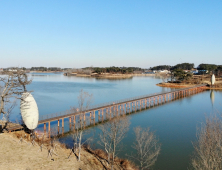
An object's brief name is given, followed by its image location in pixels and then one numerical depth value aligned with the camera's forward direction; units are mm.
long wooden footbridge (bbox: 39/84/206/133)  27609
